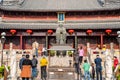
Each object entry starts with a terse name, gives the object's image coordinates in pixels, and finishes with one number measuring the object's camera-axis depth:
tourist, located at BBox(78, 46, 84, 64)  23.98
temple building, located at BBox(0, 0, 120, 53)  38.00
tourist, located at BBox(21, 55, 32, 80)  18.28
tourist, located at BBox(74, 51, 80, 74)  21.51
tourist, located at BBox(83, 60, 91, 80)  19.48
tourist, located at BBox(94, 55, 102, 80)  19.58
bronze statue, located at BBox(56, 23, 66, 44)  27.66
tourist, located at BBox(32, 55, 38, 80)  19.97
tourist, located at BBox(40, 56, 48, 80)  19.97
